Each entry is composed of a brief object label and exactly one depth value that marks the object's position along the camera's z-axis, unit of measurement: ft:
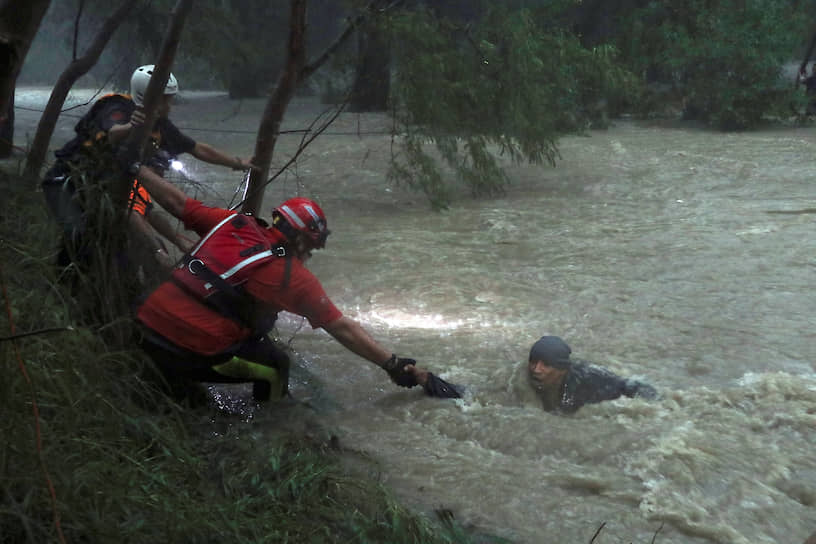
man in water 19.36
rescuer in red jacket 15.20
